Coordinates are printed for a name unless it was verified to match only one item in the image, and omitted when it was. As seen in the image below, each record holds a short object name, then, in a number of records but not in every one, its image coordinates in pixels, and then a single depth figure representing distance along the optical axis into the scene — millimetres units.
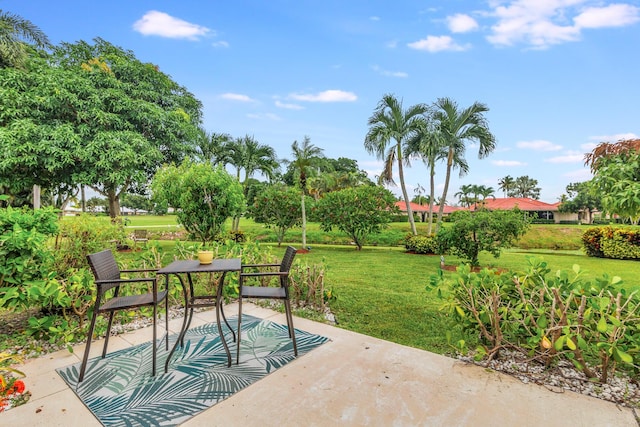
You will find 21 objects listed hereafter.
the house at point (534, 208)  35281
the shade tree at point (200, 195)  7590
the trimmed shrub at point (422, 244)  11469
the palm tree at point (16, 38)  9977
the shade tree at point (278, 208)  13055
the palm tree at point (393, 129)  12664
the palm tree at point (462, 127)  12156
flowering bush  1905
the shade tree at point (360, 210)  12195
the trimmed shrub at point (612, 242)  10023
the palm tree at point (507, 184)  54594
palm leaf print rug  1855
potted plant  2673
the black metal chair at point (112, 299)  2256
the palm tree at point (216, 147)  15461
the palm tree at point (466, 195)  45219
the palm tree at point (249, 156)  15344
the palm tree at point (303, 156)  11945
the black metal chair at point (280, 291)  2589
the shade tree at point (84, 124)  8961
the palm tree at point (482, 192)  44188
